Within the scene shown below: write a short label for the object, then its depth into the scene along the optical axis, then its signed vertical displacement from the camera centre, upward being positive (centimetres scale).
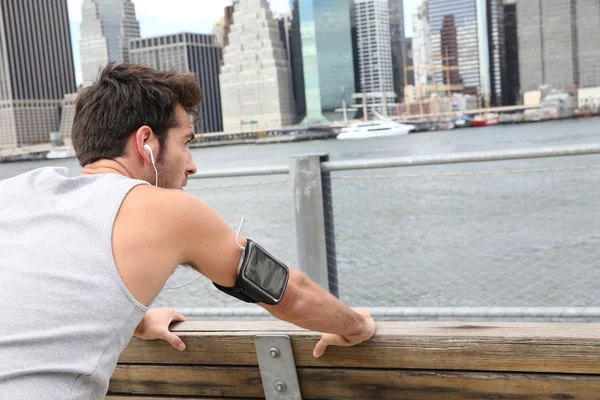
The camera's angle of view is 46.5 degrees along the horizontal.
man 111 -19
